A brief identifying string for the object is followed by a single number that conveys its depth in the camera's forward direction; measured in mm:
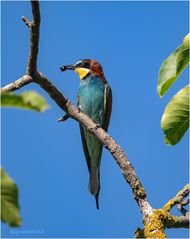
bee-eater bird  12906
